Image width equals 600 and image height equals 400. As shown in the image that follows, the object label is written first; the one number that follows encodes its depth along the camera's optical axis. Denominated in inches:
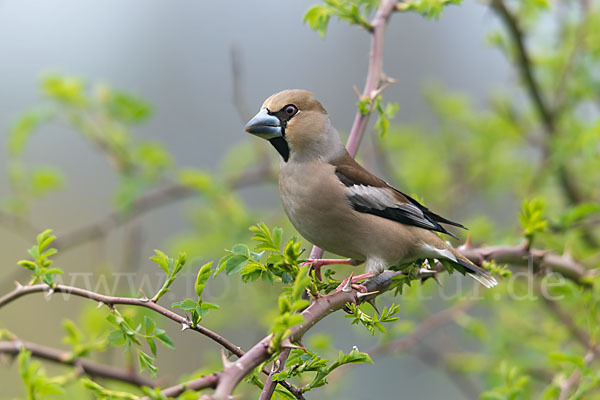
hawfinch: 249.0
